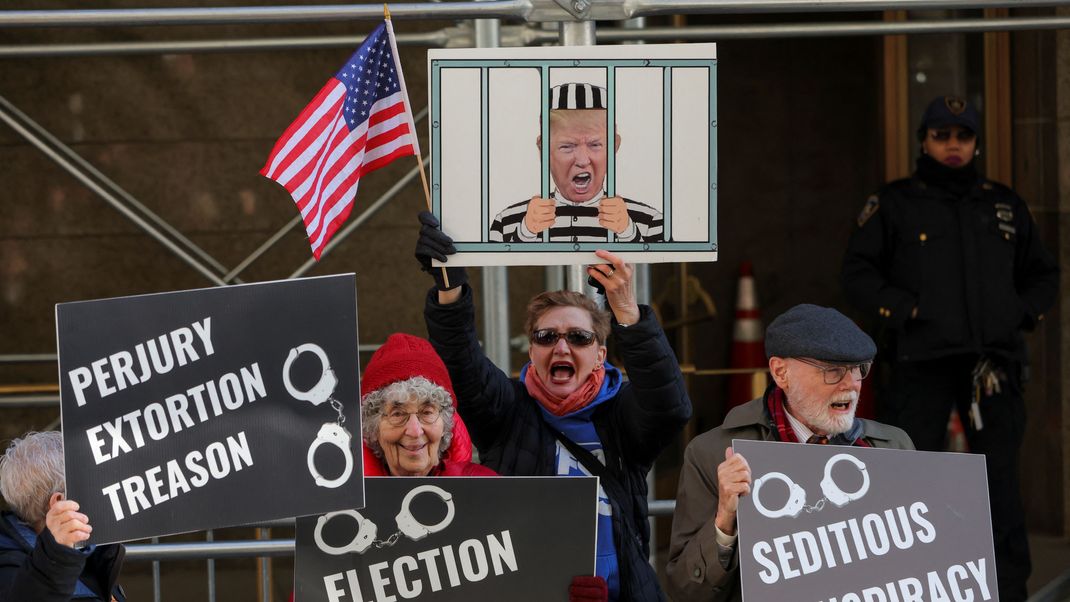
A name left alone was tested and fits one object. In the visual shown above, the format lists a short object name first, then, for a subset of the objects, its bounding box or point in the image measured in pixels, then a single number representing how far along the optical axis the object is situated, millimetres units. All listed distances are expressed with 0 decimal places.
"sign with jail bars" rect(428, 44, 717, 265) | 7848
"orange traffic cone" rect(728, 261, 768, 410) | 17141
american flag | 8258
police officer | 11734
